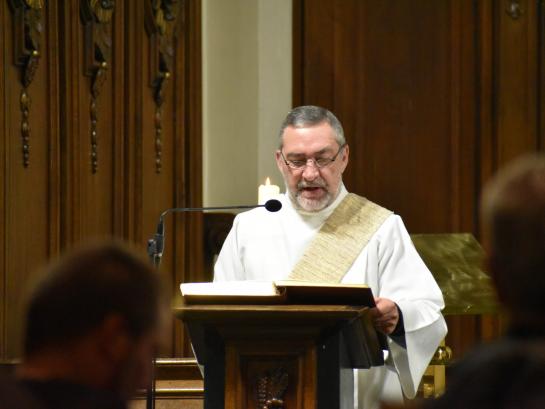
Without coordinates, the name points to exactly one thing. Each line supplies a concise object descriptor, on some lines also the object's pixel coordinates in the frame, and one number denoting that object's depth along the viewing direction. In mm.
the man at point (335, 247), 10523
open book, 8805
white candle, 11789
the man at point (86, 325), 3953
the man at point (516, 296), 4031
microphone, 9437
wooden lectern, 9109
